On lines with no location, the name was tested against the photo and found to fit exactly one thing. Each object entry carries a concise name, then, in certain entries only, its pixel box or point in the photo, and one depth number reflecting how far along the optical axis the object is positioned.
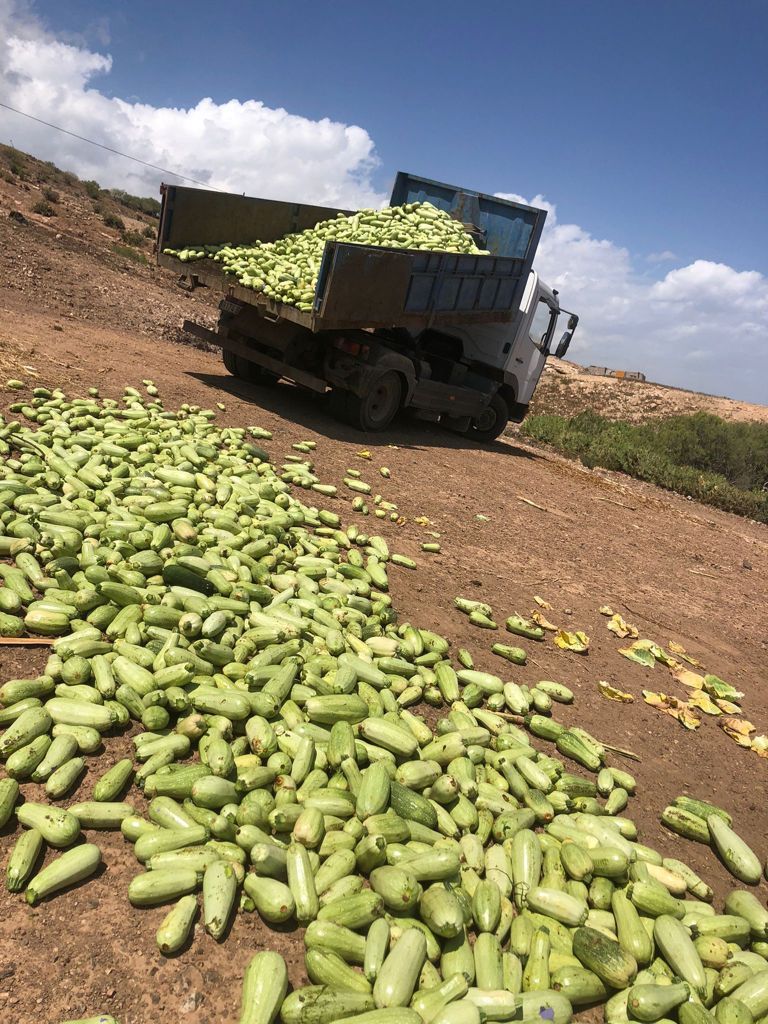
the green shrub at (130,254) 23.33
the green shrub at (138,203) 45.72
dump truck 10.40
